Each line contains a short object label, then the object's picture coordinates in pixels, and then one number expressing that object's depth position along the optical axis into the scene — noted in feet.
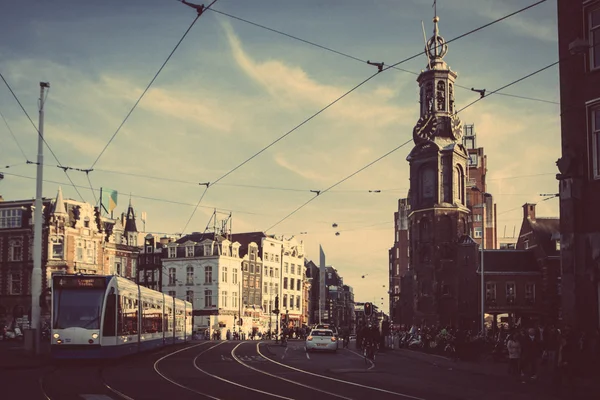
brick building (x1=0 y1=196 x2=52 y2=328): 288.30
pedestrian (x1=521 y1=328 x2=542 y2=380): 93.40
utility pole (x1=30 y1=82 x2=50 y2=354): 106.73
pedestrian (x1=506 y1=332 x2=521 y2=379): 94.01
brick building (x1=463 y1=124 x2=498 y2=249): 409.94
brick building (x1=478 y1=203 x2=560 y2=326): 296.10
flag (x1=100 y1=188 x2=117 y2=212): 231.48
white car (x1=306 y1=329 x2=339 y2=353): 156.25
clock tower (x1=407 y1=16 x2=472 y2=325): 308.19
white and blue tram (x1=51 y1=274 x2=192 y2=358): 96.84
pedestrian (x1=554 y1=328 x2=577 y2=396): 73.05
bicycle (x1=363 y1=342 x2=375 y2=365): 126.62
